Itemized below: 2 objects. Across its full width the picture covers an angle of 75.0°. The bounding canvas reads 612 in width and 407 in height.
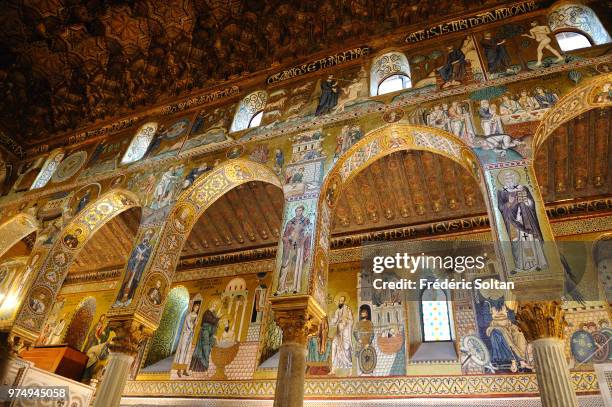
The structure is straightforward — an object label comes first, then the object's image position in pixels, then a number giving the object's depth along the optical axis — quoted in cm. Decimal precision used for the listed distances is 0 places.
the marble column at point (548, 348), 412
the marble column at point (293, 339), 514
